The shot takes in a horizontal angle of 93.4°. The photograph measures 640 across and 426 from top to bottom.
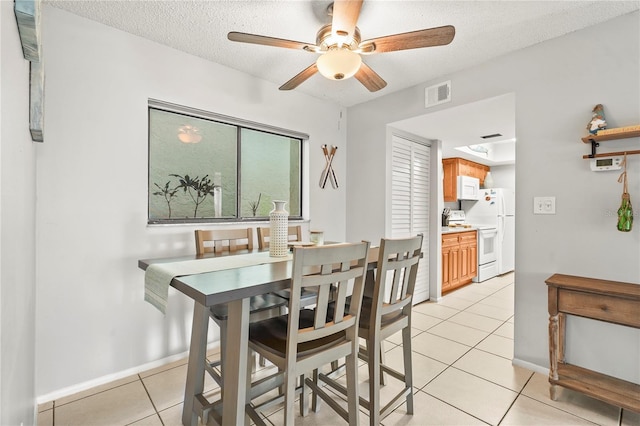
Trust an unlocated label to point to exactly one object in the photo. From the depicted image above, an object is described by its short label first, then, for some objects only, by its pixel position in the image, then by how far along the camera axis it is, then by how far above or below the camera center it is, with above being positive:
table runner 1.41 -0.29
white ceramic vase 1.96 -0.11
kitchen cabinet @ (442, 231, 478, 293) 4.17 -0.65
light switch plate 2.25 +0.07
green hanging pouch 1.88 +0.01
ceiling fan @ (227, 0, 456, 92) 1.64 +1.01
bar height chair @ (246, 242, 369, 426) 1.23 -0.55
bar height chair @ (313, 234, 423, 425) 1.55 -0.60
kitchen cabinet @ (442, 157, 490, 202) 5.24 +0.75
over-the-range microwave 5.23 +0.48
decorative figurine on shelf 1.97 +0.62
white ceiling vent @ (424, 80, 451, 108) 2.84 +1.16
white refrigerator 5.36 -0.04
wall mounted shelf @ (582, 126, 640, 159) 1.83 +0.50
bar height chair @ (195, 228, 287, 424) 1.60 -0.52
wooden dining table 1.18 -0.32
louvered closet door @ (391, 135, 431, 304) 3.56 +0.25
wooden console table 1.73 -0.61
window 2.50 +0.45
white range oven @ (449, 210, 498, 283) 4.95 -0.55
